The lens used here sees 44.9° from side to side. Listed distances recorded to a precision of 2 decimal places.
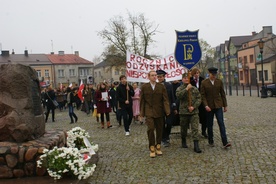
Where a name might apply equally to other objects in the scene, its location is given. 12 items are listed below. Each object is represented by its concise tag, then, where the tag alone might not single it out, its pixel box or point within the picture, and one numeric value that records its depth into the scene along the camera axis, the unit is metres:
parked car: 26.39
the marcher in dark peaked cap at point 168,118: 8.37
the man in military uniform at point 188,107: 7.50
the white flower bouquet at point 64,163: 5.18
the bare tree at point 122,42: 48.25
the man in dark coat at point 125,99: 10.61
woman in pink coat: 13.64
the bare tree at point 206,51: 73.25
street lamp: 25.52
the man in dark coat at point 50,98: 16.72
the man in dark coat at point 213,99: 7.71
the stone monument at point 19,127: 5.64
